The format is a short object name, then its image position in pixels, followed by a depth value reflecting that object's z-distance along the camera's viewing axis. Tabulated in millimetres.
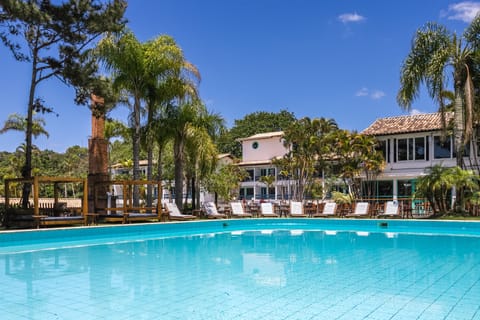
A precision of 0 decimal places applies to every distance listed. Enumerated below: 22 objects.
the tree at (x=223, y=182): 27797
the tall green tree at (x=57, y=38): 15852
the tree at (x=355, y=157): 25875
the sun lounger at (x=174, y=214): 18628
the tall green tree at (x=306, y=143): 28859
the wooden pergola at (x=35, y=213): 14219
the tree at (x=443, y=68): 19109
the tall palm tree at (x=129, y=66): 18438
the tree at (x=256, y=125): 55125
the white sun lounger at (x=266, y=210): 21062
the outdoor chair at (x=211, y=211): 20234
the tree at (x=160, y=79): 19203
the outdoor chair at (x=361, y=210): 19641
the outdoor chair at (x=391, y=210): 19047
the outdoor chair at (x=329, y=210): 20281
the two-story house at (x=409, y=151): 25328
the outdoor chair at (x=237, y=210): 21203
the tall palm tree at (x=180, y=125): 20781
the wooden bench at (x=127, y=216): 16750
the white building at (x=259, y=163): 36750
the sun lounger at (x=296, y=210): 20875
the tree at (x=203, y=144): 20703
